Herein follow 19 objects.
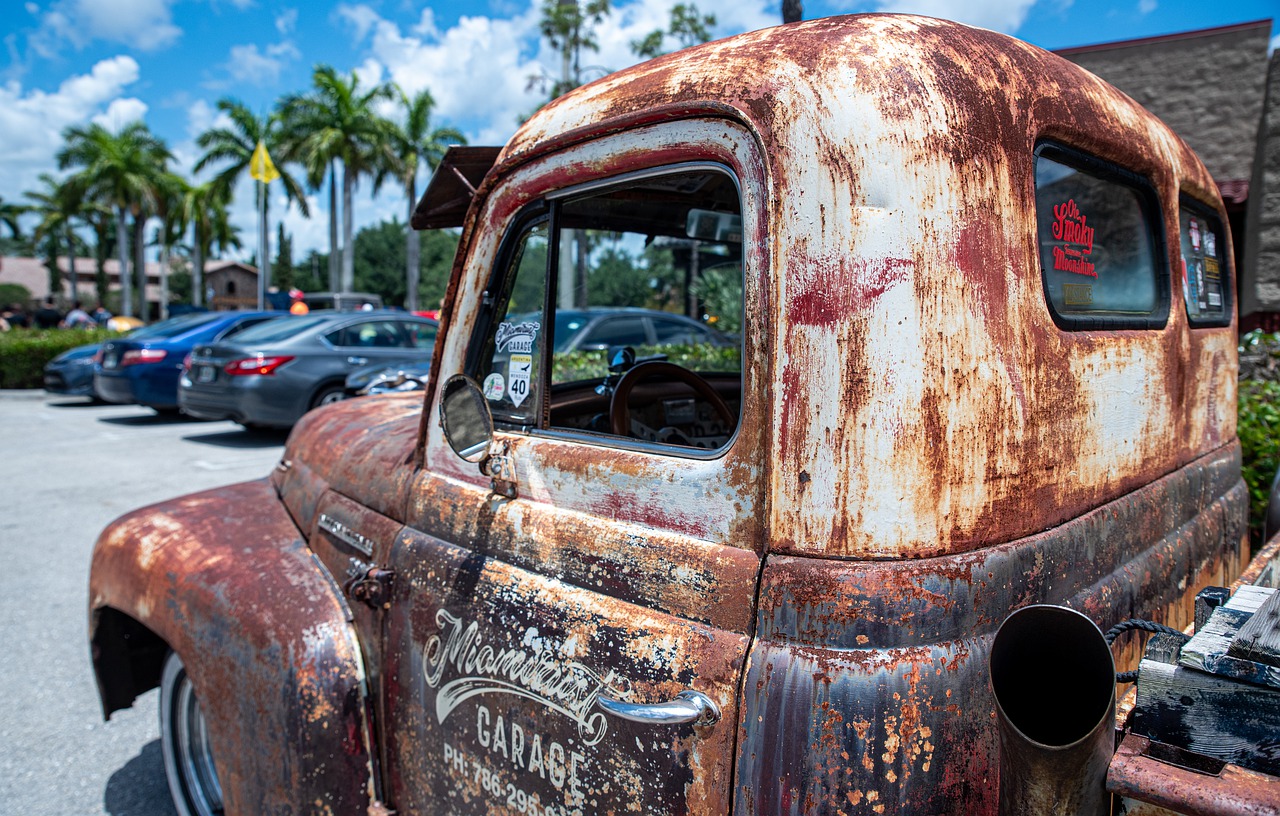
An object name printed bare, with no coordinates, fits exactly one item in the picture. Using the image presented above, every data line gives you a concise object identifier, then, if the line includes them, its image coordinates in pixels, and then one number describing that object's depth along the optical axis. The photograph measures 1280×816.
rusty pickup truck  1.12
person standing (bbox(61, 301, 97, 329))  21.97
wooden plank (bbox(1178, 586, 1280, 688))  0.94
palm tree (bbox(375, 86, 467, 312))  32.09
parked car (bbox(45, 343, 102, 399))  14.49
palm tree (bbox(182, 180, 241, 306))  37.78
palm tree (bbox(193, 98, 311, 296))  33.62
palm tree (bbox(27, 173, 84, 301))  41.34
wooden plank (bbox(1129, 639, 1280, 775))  0.94
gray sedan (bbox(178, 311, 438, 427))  9.79
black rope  1.09
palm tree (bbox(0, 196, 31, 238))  64.75
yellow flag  22.20
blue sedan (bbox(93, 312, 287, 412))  11.84
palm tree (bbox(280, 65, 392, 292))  31.75
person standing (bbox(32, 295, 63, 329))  21.54
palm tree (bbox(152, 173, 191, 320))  41.28
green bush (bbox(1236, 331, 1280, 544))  3.17
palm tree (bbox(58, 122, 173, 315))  39.12
